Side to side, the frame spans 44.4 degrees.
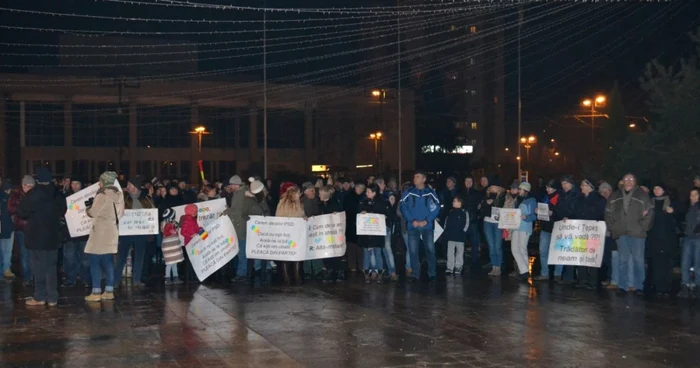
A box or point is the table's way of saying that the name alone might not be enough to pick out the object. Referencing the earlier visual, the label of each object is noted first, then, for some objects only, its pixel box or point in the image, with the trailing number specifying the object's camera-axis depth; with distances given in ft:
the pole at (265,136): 111.04
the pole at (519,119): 132.42
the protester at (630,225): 46.19
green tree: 64.75
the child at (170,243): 50.93
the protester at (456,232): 55.16
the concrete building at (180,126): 212.02
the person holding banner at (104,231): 43.73
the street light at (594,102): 137.40
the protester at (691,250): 45.75
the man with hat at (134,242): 50.01
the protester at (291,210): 51.83
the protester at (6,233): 52.90
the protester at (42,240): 42.16
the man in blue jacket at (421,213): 52.19
